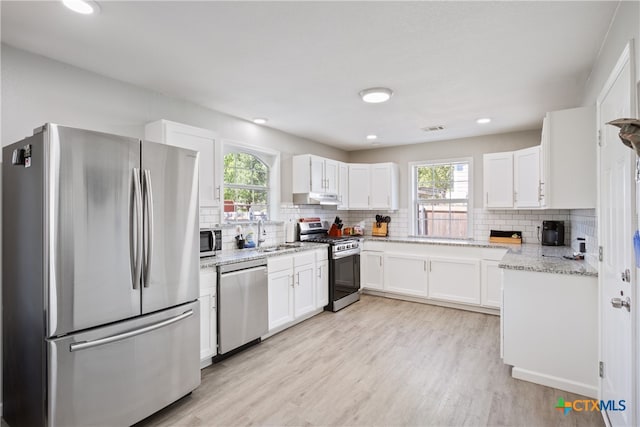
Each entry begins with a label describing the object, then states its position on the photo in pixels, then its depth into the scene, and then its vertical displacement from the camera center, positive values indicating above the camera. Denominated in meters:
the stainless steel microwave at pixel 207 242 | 3.23 -0.28
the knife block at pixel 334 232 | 5.28 -0.29
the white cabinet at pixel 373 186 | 5.36 +0.45
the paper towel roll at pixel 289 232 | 4.58 -0.25
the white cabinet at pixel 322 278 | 4.20 -0.83
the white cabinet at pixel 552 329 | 2.36 -0.87
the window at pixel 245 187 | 3.93 +0.33
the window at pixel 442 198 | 5.12 +0.24
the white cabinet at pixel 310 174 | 4.55 +0.56
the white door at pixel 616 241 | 1.55 -0.16
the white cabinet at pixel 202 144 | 2.88 +0.65
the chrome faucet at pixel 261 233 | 4.12 -0.24
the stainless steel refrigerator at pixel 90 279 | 1.74 -0.37
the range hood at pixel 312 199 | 4.55 +0.21
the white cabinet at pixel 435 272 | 4.17 -0.81
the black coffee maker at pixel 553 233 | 4.05 -0.25
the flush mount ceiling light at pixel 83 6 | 1.74 +1.11
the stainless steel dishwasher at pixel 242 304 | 2.91 -0.83
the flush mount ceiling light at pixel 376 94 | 2.97 +1.09
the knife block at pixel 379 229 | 5.61 -0.27
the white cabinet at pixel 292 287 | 3.51 -0.84
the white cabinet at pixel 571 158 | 2.54 +0.43
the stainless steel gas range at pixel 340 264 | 4.39 -0.70
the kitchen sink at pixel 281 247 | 3.71 -0.40
